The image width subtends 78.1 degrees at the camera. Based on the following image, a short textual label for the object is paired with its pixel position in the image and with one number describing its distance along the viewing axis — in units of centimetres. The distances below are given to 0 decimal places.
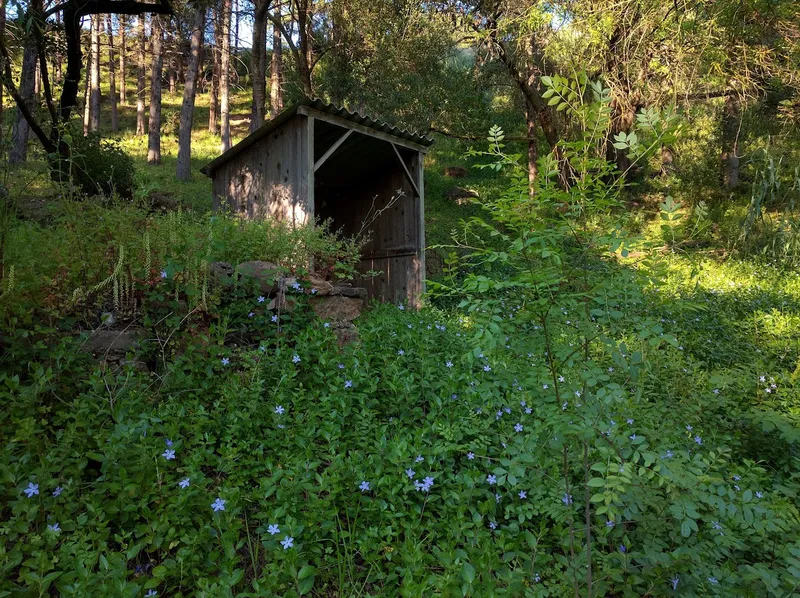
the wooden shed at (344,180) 631
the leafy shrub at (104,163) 955
